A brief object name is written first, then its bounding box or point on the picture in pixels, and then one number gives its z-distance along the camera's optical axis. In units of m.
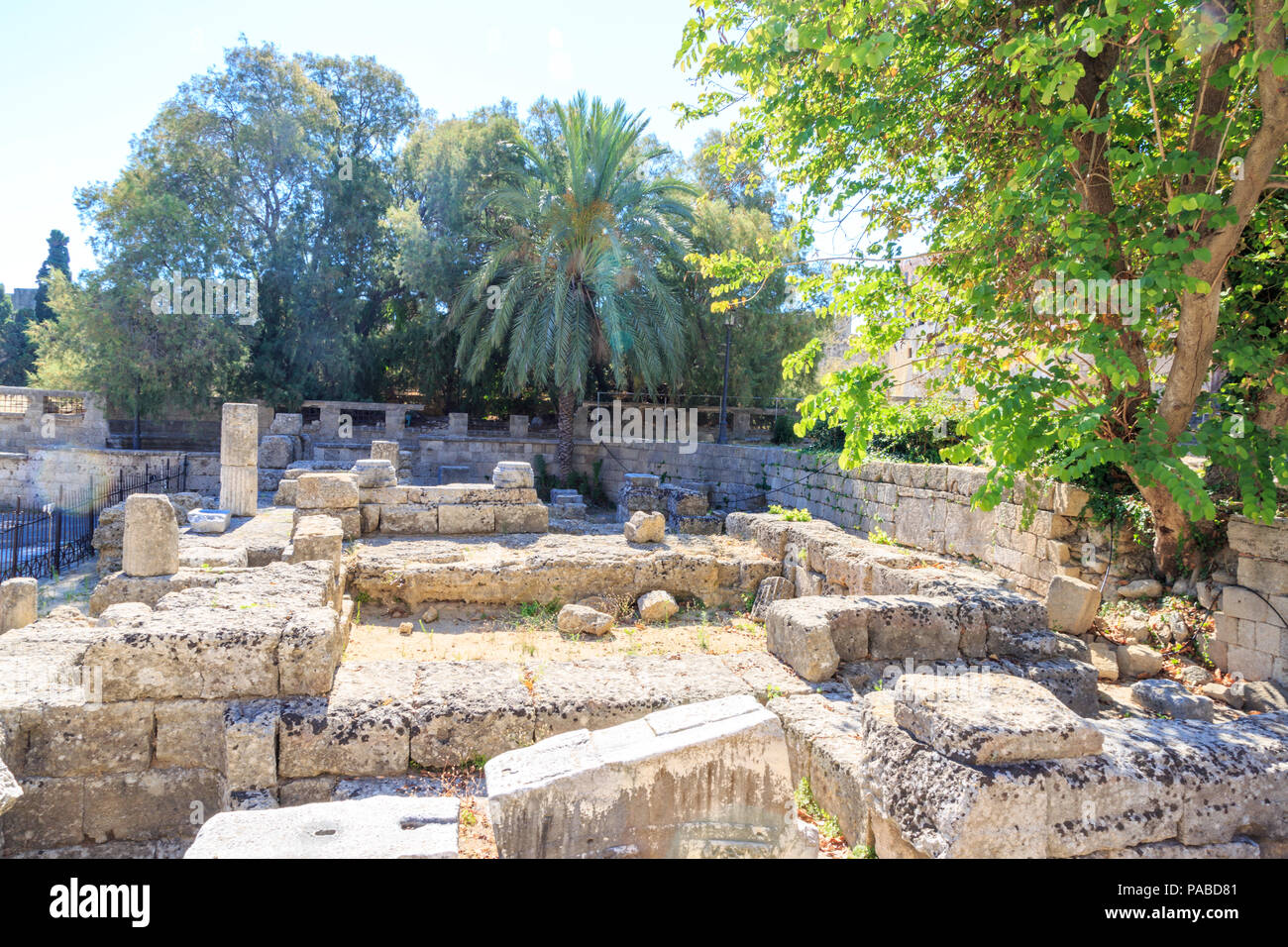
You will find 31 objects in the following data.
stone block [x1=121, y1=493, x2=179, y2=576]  6.88
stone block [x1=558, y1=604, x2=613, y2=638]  7.07
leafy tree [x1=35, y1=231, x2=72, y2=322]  34.97
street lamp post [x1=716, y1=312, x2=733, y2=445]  19.39
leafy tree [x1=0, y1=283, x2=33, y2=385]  32.47
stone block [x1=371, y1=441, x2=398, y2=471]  15.72
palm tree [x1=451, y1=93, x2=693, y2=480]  17.42
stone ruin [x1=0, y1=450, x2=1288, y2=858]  2.91
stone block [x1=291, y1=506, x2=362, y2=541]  9.09
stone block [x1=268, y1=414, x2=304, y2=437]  19.38
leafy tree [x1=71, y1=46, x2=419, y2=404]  21.06
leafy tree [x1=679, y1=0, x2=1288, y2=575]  5.08
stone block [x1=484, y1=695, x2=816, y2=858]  2.89
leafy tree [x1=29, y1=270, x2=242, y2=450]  19.52
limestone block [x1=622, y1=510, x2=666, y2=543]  8.78
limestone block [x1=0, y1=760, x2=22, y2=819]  2.96
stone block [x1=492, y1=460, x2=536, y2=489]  10.12
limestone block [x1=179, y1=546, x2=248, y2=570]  7.45
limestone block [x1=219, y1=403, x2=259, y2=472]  11.06
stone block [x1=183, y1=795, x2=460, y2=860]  2.67
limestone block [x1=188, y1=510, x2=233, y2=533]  9.19
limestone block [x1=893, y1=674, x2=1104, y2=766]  2.92
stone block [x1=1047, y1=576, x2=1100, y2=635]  6.52
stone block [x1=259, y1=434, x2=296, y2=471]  17.69
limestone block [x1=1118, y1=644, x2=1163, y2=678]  6.46
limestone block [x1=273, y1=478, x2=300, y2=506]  11.90
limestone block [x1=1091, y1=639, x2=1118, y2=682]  6.40
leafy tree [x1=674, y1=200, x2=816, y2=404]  19.12
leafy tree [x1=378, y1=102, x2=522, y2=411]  20.55
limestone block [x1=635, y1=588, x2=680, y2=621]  7.66
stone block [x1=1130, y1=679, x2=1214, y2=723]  5.29
